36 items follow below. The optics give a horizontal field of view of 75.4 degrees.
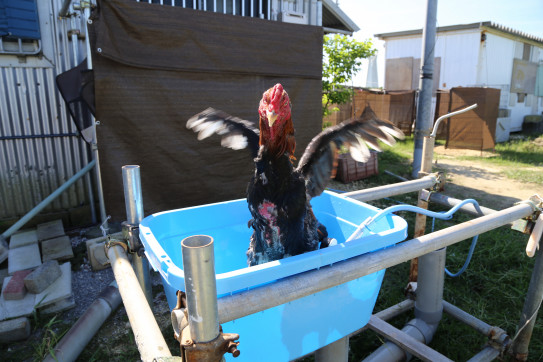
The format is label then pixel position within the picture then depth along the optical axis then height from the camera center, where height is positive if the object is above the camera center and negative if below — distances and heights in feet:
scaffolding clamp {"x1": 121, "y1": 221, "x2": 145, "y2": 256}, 5.26 -1.87
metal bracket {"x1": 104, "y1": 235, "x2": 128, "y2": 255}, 5.04 -1.87
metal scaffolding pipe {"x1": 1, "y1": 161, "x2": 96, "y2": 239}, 14.46 -3.69
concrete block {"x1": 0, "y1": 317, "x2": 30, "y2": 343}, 9.46 -5.78
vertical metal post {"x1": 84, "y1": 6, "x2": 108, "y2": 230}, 12.00 -1.23
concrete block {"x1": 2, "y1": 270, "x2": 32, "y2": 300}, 10.64 -5.29
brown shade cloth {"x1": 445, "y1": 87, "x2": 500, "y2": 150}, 36.40 -1.22
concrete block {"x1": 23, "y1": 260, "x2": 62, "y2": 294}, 10.91 -5.11
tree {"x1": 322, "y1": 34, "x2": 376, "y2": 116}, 28.02 +3.59
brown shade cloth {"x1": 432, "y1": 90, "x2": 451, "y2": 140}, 44.45 +0.60
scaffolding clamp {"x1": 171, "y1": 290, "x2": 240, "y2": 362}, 2.75 -1.84
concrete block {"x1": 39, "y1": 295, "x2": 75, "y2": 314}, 10.78 -5.90
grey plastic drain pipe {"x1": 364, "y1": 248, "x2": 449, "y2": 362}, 8.41 -5.60
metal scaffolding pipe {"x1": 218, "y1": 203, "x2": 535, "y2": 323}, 3.34 -1.80
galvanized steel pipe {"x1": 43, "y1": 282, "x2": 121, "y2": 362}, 8.44 -5.57
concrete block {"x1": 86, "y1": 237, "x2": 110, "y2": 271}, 13.05 -5.22
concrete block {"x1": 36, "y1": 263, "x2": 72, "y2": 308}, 10.67 -5.51
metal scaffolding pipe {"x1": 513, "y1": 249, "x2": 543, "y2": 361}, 8.11 -4.82
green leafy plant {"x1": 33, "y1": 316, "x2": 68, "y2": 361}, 8.72 -6.01
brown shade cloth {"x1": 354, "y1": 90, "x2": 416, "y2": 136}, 46.60 +0.49
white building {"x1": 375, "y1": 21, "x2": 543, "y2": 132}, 48.49 +6.79
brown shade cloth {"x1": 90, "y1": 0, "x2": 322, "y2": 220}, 12.77 +1.09
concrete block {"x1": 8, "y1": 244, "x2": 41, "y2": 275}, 12.72 -5.38
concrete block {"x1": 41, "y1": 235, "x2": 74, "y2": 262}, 13.62 -5.34
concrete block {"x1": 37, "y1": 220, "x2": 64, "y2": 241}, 14.92 -5.06
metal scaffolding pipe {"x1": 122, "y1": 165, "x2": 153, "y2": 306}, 5.31 -1.48
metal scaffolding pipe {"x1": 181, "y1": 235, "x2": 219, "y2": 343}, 2.50 -1.28
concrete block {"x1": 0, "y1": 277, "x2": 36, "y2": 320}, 10.11 -5.62
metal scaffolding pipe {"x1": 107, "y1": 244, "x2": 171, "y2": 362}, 2.84 -1.88
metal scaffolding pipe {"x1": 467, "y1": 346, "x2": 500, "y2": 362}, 8.33 -5.91
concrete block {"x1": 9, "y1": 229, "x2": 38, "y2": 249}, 14.44 -5.23
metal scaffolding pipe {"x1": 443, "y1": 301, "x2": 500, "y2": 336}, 9.07 -5.61
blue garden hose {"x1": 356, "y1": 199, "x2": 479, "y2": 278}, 5.43 -1.70
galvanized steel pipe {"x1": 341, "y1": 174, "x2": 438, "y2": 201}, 7.23 -1.73
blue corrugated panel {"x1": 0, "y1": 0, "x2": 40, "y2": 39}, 14.25 +3.83
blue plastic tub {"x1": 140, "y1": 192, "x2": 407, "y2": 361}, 3.73 -2.36
